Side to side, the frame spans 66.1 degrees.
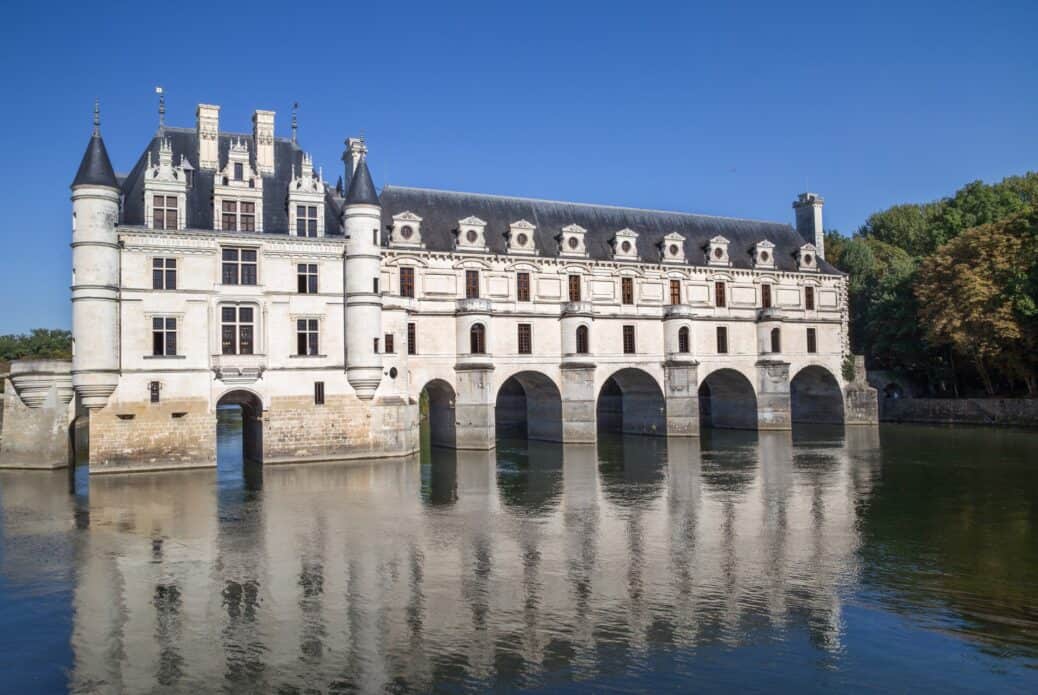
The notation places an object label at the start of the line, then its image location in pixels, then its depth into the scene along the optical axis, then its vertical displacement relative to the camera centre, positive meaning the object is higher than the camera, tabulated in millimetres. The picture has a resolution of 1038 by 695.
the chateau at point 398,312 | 31828 +3984
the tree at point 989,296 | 46469 +5228
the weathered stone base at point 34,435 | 33594 -1356
